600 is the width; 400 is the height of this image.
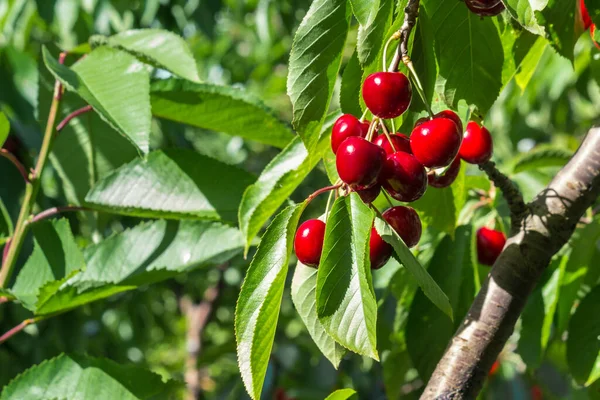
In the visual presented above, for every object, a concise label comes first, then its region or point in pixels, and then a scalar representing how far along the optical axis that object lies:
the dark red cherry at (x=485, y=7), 0.82
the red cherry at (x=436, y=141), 0.81
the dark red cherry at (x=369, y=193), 0.82
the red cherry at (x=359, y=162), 0.79
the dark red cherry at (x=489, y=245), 1.02
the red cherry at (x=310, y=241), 0.81
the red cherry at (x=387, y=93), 0.80
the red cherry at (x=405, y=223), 0.83
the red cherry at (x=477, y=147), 0.90
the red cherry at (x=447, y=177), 0.87
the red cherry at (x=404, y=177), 0.81
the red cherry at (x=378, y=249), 0.81
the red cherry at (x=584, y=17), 0.90
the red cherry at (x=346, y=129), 0.83
